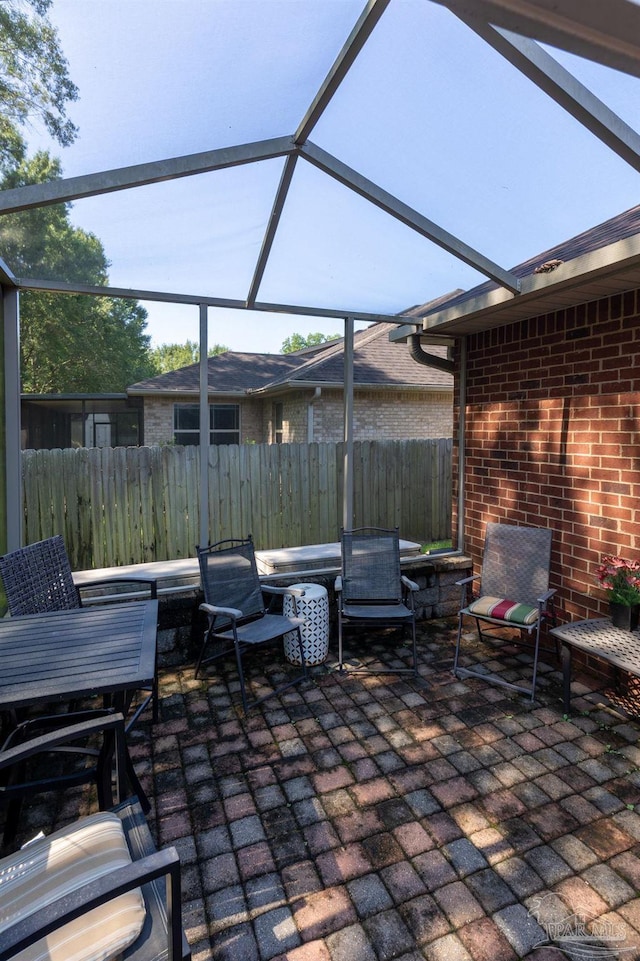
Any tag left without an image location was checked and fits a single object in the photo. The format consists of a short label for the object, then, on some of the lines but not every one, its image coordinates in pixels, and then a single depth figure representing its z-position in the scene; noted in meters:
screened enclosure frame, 0.77
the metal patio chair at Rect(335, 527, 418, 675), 4.25
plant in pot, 3.27
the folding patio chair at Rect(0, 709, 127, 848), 1.72
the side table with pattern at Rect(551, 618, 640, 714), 2.91
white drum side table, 3.90
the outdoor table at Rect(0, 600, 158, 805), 2.06
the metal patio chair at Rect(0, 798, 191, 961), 1.13
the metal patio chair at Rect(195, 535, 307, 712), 3.51
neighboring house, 9.65
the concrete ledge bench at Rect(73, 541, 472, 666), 3.94
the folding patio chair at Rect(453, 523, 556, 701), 3.67
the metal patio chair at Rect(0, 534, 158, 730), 2.85
